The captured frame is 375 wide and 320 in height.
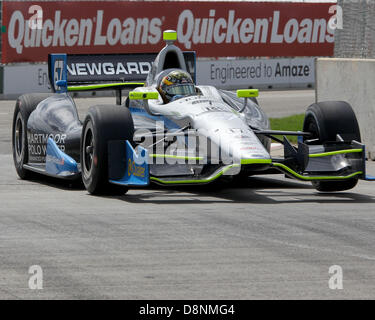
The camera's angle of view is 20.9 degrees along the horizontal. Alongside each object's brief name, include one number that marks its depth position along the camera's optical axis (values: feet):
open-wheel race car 34.40
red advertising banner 103.30
